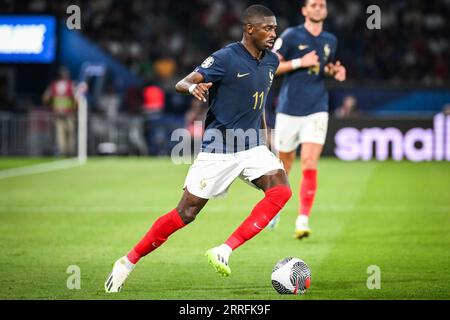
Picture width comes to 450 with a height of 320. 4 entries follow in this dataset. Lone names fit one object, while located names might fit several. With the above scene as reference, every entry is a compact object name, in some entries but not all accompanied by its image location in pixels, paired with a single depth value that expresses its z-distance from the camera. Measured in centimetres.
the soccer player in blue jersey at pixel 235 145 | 1555
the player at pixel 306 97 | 2219
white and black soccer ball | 1503
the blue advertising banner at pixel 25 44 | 5350
